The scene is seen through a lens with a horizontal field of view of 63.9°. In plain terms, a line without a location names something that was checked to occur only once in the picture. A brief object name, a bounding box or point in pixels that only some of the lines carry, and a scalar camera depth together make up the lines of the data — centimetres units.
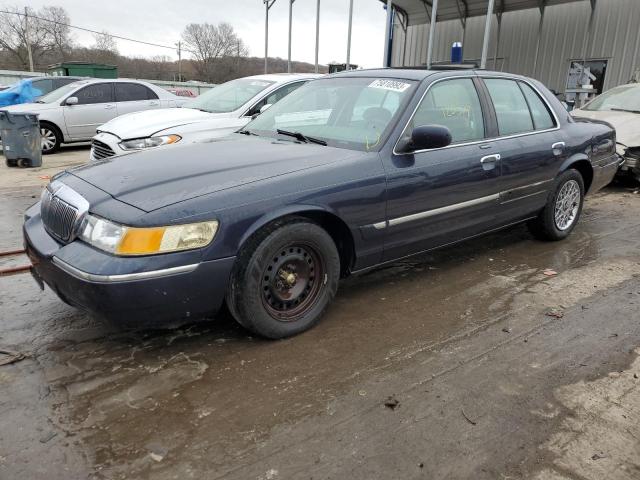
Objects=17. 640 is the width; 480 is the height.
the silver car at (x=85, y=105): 1080
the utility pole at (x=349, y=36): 1581
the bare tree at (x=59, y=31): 6028
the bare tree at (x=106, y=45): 5797
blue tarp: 1282
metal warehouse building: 1455
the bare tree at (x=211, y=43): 6856
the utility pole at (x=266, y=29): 1911
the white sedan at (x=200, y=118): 640
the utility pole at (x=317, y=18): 1789
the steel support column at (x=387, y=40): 1523
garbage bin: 927
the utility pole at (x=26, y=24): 5508
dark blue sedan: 267
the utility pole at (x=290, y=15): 1833
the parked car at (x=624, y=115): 745
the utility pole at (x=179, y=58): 6442
